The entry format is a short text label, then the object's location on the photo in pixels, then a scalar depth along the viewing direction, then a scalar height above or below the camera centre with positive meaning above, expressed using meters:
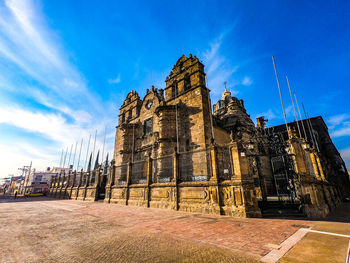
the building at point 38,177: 72.02 +3.87
